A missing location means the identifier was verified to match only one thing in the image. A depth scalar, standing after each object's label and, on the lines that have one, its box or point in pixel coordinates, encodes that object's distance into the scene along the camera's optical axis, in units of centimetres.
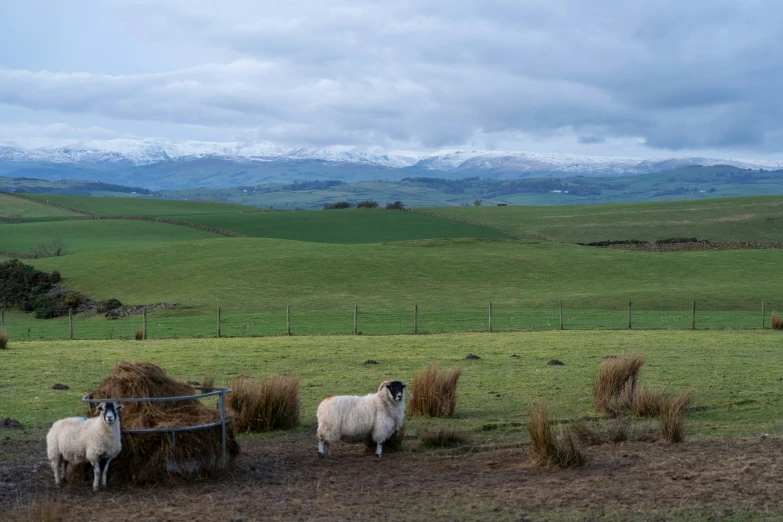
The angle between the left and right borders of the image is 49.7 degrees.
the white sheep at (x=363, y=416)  1327
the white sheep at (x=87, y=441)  1133
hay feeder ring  1159
